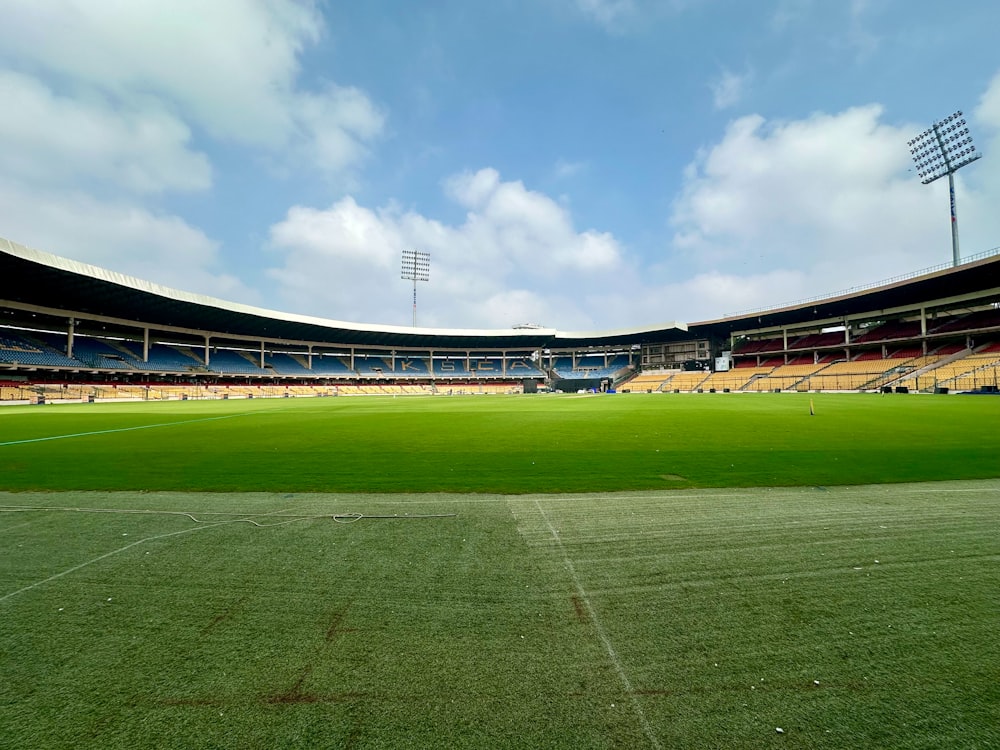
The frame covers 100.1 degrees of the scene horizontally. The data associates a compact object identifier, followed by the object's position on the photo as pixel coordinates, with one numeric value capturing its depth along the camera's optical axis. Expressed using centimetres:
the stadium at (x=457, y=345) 3931
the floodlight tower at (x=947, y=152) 4298
